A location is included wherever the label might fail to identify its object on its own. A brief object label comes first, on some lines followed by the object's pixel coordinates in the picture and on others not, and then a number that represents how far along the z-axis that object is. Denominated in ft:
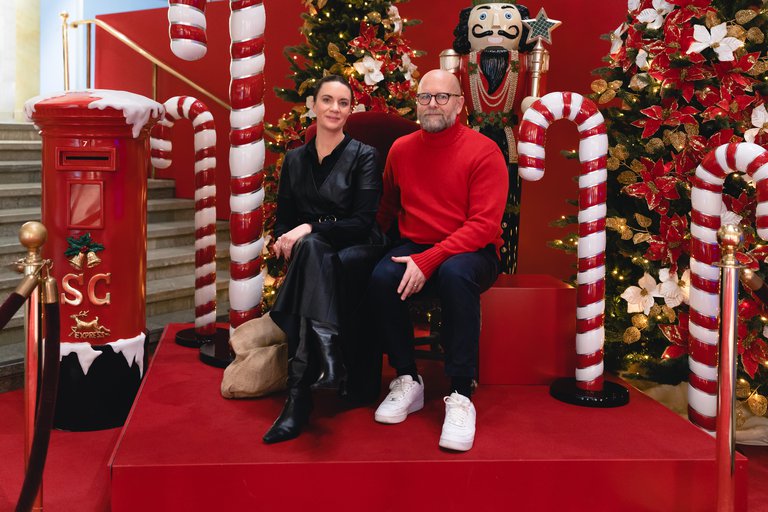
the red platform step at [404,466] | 7.30
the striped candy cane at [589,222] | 9.56
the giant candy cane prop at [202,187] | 12.62
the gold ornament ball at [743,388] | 10.18
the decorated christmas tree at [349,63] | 14.34
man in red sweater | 8.66
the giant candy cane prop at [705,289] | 9.07
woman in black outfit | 8.35
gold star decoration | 12.62
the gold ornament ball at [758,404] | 10.11
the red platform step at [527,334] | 10.16
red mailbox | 9.53
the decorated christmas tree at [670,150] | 10.02
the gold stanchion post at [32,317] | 6.44
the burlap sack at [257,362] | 9.29
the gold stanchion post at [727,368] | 7.00
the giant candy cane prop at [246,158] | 10.48
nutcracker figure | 12.67
